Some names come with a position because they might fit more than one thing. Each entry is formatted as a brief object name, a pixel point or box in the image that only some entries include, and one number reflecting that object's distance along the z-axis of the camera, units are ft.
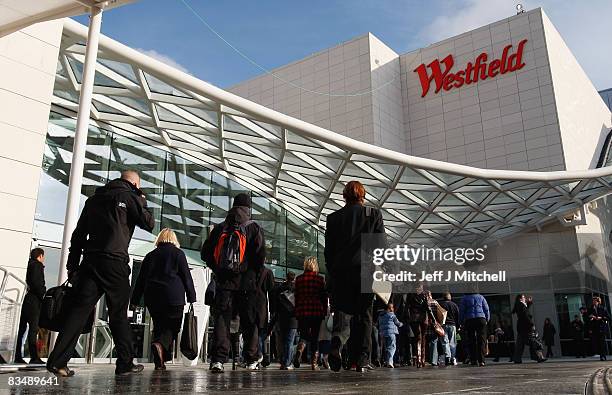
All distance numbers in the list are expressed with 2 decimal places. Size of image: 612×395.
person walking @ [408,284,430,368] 34.99
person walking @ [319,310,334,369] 28.37
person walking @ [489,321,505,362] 64.98
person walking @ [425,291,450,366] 35.75
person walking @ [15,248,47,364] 23.18
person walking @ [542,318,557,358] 64.03
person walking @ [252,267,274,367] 17.31
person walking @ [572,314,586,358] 62.60
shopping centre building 33.40
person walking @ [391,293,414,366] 37.20
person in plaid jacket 23.53
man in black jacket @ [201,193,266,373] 16.55
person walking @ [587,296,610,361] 43.75
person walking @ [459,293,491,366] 35.94
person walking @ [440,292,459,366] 39.37
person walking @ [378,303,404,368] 33.53
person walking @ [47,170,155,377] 13.34
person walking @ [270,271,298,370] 28.73
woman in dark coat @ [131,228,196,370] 18.69
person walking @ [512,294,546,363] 41.22
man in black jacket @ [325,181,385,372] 16.33
